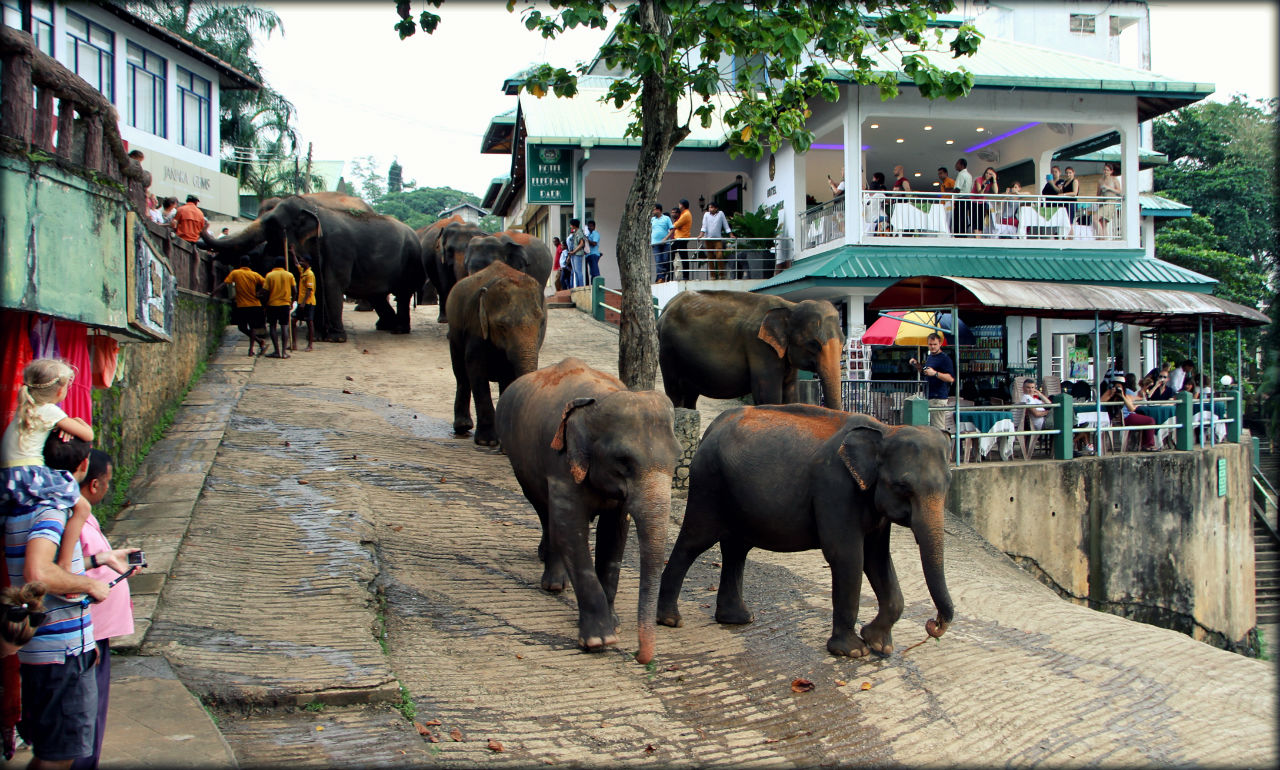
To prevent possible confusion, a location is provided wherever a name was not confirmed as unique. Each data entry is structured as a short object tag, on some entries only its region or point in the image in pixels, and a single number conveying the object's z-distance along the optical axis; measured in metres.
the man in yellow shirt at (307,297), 16.50
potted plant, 22.64
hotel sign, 26.02
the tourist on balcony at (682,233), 21.88
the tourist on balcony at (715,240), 22.27
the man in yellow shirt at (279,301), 15.21
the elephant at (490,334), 11.44
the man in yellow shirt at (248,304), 15.23
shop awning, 14.38
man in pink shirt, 4.24
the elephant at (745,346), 11.16
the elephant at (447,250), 17.38
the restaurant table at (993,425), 14.38
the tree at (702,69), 9.99
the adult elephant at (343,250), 17.06
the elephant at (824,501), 6.69
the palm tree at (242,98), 37.25
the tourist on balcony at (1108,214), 21.00
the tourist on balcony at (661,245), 22.45
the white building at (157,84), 24.53
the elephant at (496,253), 14.16
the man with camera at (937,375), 14.34
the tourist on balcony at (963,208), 20.55
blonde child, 4.00
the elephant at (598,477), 6.35
